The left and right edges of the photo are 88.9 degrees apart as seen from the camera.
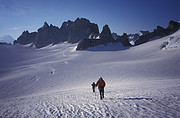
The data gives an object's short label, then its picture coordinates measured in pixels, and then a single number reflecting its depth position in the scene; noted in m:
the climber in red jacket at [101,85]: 7.82
